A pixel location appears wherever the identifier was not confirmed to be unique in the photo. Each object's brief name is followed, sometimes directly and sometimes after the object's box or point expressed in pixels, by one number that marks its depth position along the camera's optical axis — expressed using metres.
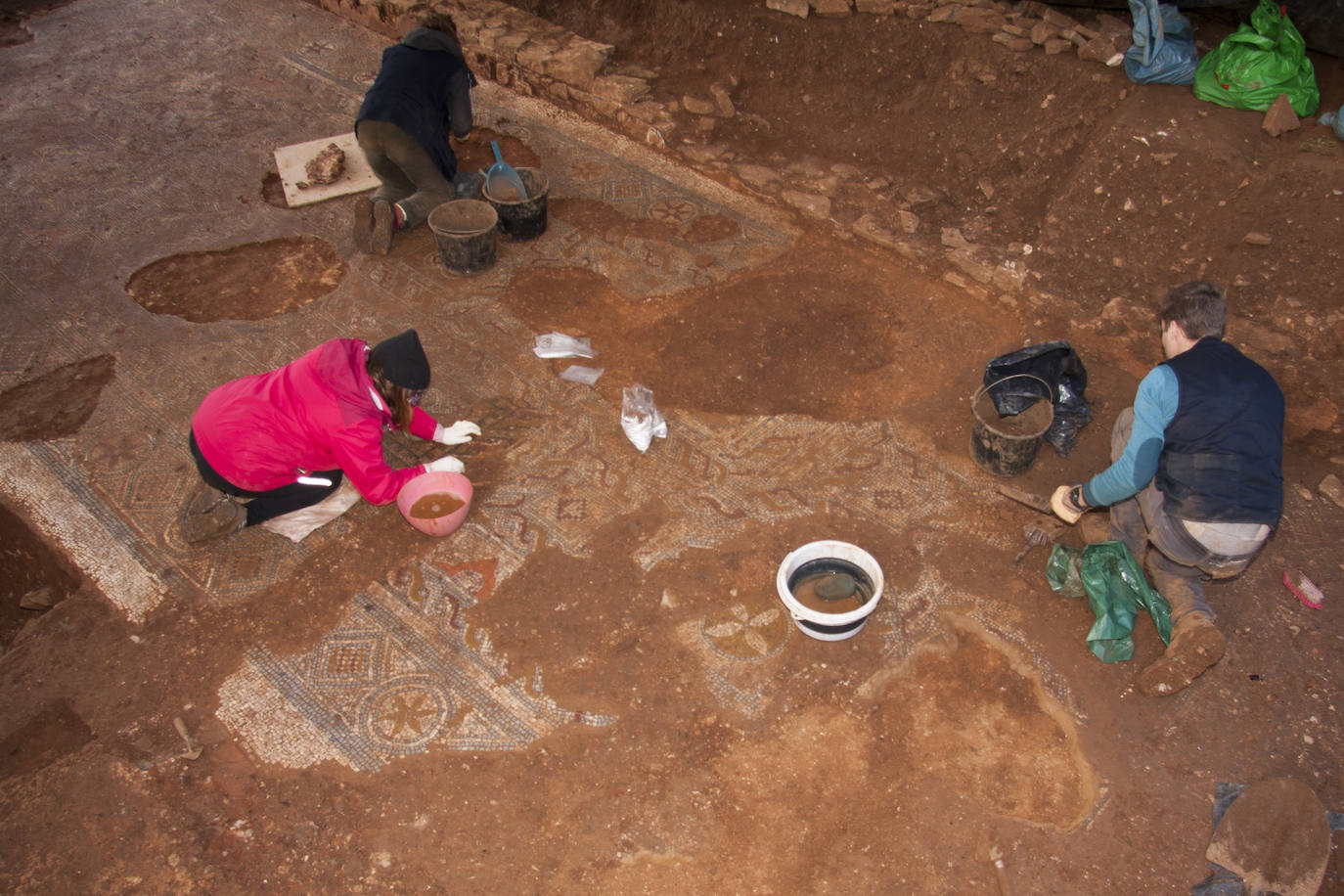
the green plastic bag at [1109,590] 3.58
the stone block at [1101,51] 5.89
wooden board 6.43
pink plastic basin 3.97
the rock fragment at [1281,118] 5.24
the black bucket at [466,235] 5.48
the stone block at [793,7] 7.02
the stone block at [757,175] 6.36
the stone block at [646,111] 6.96
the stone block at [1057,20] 6.14
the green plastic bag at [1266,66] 5.32
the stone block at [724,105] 7.07
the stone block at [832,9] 6.89
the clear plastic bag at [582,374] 4.96
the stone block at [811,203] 6.07
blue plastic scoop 5.77
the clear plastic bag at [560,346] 5.10
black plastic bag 4.31
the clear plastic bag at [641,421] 4.48
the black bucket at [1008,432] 4.16
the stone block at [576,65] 7.22
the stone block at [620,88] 7.08
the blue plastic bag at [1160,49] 5.61
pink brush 3.76
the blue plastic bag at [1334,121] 5.11
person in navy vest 3.39
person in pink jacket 3.69
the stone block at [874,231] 5.84
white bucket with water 3.40
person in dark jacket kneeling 5.78
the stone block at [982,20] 6.30
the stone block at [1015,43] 6.17
